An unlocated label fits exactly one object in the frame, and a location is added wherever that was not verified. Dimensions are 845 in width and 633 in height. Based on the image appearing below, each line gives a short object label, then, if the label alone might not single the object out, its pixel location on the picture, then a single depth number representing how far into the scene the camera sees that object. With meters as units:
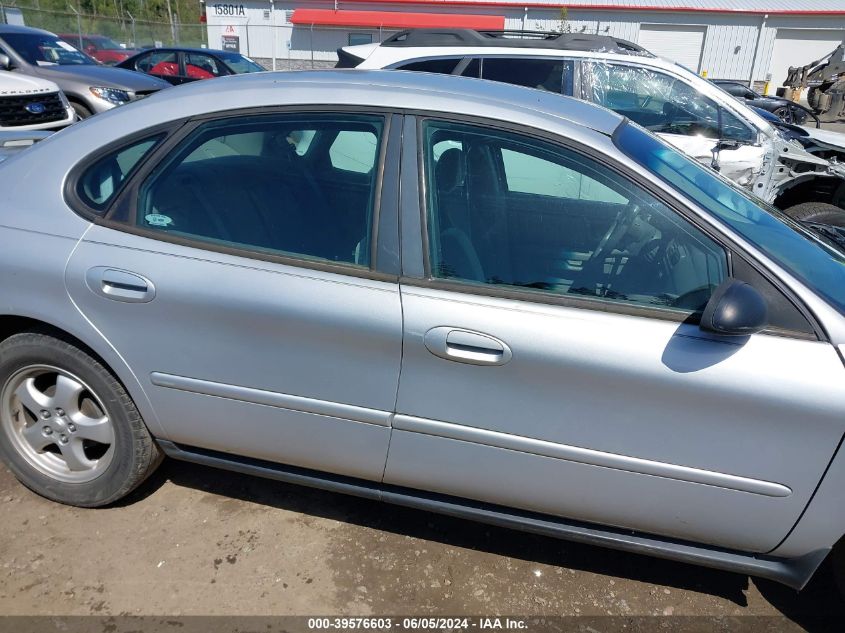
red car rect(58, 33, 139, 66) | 22.50
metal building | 31.23
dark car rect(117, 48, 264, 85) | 13.55
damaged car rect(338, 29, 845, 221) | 5.35
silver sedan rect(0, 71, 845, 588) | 2.02
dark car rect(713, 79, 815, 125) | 16.53
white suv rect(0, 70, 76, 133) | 7.68
